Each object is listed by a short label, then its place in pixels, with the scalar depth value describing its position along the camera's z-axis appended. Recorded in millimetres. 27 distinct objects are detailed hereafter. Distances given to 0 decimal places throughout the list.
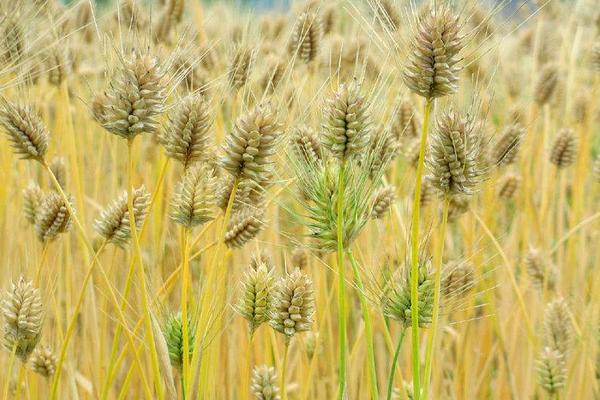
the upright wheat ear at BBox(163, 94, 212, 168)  1492
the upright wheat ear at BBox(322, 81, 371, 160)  1456
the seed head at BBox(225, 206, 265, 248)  1574
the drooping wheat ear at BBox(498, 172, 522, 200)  1958
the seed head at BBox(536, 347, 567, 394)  1664
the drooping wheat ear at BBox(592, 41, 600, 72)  1979
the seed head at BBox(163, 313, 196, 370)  1547
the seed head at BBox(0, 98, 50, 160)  1514
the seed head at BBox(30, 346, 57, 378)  1596
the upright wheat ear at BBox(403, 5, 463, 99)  1436
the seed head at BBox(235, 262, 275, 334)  1518
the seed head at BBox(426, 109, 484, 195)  1451
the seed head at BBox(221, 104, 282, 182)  1462
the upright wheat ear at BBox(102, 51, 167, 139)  1457
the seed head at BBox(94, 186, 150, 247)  1559
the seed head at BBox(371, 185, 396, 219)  1611
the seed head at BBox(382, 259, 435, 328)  1494
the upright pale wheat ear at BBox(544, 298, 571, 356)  1732
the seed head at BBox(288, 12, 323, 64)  1814
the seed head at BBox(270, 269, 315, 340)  1491
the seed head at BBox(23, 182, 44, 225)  1672
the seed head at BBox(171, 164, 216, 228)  1499
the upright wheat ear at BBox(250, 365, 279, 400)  1551
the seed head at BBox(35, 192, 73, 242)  1582
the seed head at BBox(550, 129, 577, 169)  1945
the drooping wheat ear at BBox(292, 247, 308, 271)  1781
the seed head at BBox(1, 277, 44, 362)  1515
